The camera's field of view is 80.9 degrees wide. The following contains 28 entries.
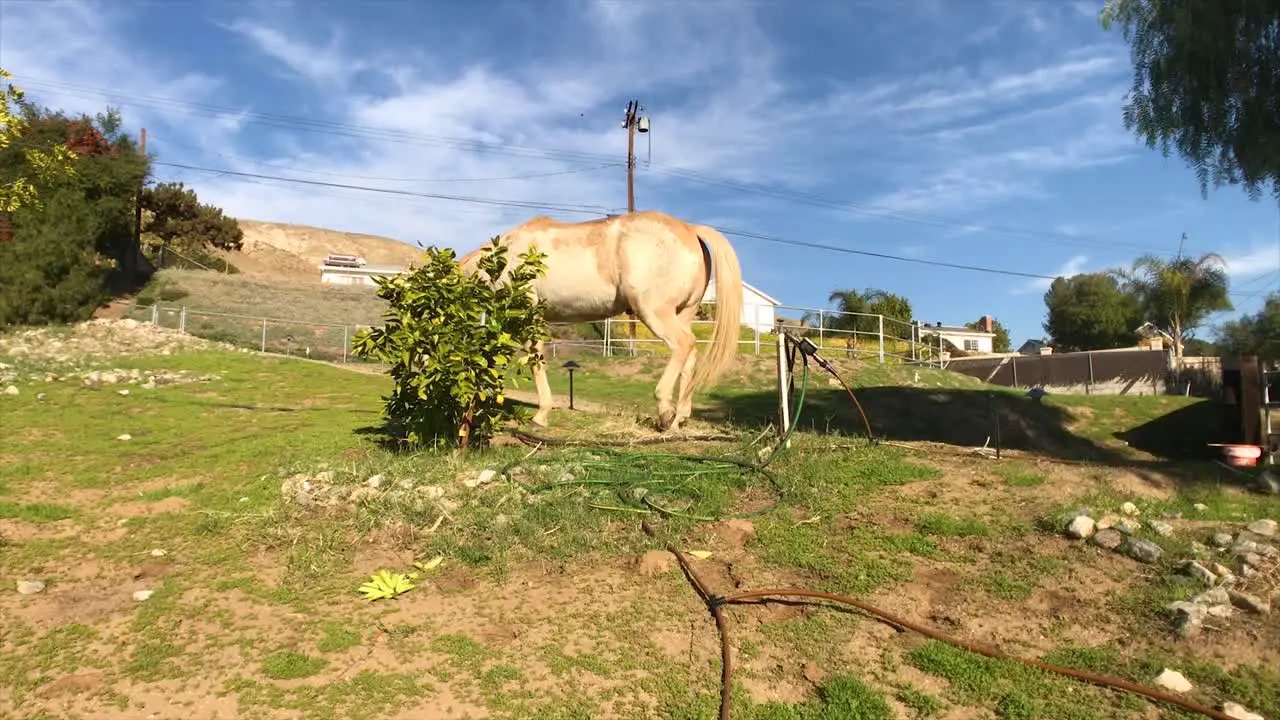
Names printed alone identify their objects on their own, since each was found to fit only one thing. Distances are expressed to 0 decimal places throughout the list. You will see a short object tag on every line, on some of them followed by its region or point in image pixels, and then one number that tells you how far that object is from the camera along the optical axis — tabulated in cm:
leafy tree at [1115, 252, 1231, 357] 3750
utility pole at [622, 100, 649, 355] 2931
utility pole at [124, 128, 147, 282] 2828
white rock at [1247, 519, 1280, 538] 415
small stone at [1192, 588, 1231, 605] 345
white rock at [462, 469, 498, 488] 541
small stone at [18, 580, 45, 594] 406
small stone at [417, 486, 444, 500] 521
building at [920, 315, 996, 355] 6350
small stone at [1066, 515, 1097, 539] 430
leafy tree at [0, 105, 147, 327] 2008
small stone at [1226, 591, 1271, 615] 339
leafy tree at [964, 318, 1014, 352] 6719
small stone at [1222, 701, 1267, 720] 277
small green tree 600
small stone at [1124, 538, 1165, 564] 397
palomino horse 745
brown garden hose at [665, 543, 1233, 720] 291
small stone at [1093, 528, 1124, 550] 414
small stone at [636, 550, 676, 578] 424
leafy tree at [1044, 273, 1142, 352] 5266
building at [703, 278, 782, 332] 5091
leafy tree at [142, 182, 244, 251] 3574
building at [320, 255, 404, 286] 5878
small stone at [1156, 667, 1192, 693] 298
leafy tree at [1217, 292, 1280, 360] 3960
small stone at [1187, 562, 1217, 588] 366
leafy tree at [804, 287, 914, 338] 3359
